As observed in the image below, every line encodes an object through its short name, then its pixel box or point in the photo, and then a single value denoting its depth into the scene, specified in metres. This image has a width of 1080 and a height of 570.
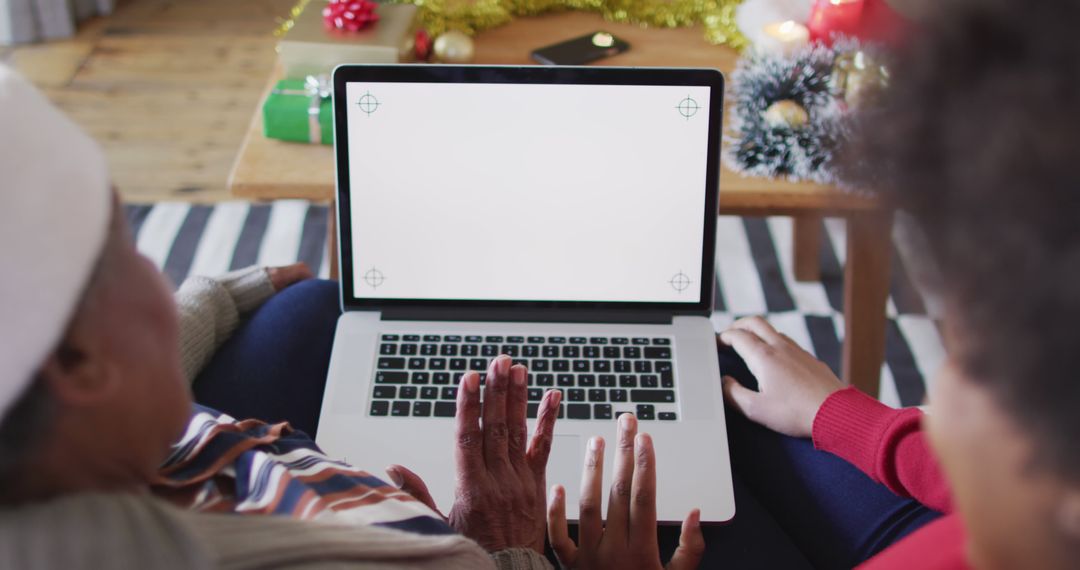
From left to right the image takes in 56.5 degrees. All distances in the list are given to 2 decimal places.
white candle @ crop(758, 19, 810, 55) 1.37
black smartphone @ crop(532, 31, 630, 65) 1.46
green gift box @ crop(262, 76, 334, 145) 1.26
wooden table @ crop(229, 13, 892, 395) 1.22
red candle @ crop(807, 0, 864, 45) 1.39
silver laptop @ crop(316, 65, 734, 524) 1.01
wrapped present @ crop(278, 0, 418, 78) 1.31
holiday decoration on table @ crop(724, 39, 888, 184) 1.23
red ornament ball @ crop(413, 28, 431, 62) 1.43
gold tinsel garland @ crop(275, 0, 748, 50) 1.50
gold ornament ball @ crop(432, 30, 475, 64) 1.43
